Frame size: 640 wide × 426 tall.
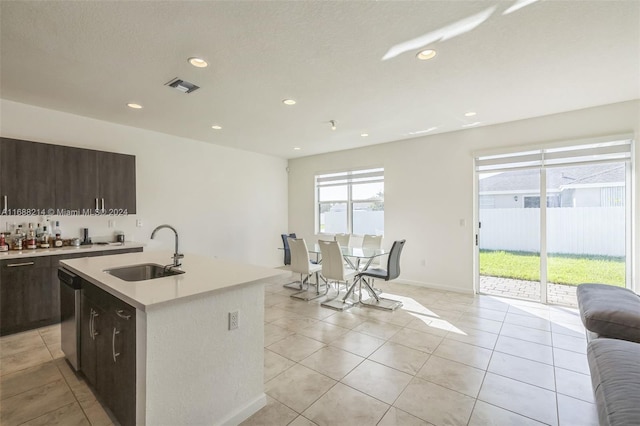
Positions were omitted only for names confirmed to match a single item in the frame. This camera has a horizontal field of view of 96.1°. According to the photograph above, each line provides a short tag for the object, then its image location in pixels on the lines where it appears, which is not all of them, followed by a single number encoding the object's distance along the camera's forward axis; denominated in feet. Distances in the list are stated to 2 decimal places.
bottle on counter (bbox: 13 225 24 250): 11.02
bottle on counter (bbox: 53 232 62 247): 11.81
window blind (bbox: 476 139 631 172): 12.24
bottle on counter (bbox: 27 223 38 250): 11.20
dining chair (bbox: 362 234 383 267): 17.02
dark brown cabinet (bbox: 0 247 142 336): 9.93
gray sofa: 4.13
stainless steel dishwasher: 7.19
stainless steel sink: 7.61
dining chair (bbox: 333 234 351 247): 18.24
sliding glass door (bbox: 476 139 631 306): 12.49
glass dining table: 13.58
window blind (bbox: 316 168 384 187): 19.42
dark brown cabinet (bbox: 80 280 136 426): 5.07
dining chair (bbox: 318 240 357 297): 13.32
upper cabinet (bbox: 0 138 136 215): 10.57
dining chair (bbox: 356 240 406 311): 13.07
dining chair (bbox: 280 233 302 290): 17.14
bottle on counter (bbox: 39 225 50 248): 11.50
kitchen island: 4.83
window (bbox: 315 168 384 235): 19.53
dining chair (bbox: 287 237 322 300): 14.64
